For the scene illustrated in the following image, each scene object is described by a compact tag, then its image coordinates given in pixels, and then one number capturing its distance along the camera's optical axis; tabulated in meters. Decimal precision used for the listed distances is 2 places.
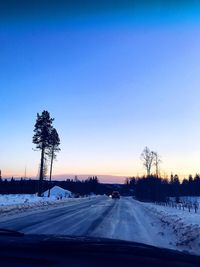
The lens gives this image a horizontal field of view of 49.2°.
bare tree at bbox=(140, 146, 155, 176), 44.23
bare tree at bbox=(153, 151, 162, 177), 44.17
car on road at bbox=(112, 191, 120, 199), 50.73
